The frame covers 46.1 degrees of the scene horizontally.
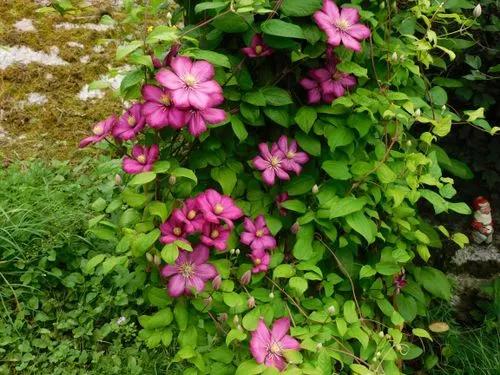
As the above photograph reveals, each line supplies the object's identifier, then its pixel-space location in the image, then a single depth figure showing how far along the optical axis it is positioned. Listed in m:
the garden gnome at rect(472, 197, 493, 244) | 2.34
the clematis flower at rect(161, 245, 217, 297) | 1.56
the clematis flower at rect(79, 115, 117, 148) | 1.53
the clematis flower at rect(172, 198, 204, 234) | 1.48
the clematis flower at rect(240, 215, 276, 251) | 1.67
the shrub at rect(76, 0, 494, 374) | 1.47
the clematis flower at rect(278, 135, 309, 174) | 1.69
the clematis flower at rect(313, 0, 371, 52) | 1.48
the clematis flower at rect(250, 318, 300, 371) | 1.51
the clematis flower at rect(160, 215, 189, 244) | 1.50
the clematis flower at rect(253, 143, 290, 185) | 1.66
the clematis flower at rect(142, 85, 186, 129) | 1.39
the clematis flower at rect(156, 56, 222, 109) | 1.33
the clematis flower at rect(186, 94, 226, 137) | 1.39
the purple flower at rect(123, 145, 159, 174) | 1.48
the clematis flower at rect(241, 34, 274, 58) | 1.53
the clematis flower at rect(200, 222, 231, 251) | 1.53
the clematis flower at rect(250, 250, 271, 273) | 1.67
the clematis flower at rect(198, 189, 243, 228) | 1.50
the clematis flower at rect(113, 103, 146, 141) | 1.50
